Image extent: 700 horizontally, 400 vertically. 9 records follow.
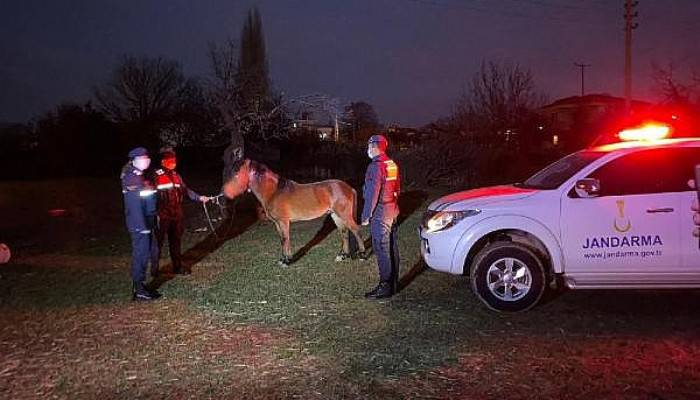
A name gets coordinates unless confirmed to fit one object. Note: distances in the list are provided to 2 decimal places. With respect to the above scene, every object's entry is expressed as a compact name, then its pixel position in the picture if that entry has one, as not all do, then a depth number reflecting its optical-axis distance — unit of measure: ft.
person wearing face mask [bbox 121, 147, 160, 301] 25.08
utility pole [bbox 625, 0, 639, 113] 94.68
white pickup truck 22.22
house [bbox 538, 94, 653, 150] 135.74
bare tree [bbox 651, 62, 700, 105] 93.45
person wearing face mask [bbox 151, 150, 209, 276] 28.35
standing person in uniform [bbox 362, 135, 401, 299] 24.99
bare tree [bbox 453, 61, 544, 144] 115.75
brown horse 33.22
